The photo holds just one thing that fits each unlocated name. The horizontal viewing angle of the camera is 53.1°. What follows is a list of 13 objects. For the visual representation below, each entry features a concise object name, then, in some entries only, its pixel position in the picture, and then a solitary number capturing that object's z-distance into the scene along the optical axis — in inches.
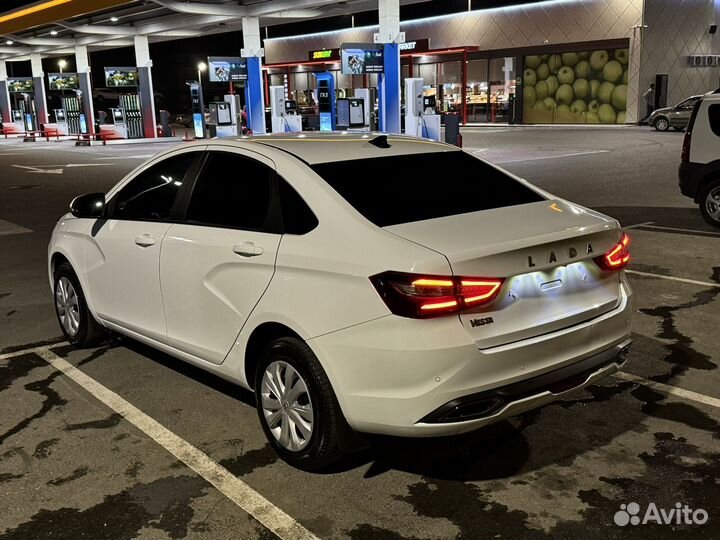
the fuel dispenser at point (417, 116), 958.4
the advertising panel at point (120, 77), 1424.7
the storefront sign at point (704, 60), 1456.7
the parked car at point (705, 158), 383.9
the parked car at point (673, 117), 1127.0
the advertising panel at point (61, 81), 1633.6
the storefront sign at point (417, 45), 1705.2
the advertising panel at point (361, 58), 953.5
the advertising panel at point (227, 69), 1194.0
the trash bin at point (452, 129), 829.2
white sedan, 122.9
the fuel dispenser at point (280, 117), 1179.9
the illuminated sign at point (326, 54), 1785.2
